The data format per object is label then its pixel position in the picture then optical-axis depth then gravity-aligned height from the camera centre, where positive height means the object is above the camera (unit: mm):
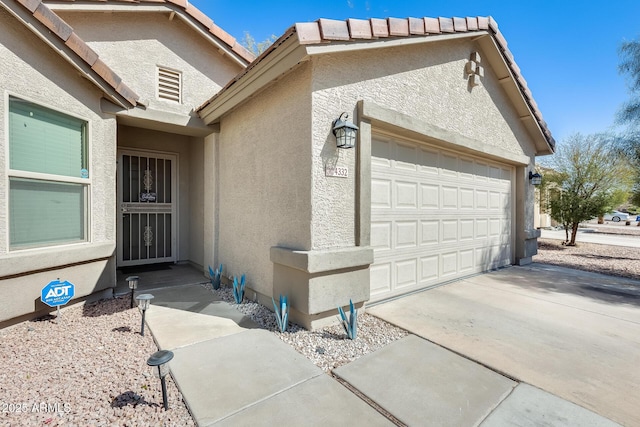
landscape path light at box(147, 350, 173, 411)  2111 -1150
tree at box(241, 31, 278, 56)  17406 +10584
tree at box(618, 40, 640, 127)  9656 +4825
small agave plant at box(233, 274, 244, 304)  4925 -1420
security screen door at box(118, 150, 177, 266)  7207 +111
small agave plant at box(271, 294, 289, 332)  3799 -1430
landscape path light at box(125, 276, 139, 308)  4278 -1091
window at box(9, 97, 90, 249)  3740 +507
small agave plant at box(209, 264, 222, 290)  5762 -1405
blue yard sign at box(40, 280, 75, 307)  3840 -1163
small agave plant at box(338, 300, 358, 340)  3576 -1465
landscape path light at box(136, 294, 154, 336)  3527 -1148
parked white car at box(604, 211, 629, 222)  34938 -745
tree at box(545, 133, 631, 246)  12875 +1451
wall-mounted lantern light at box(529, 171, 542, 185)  8281 +986
